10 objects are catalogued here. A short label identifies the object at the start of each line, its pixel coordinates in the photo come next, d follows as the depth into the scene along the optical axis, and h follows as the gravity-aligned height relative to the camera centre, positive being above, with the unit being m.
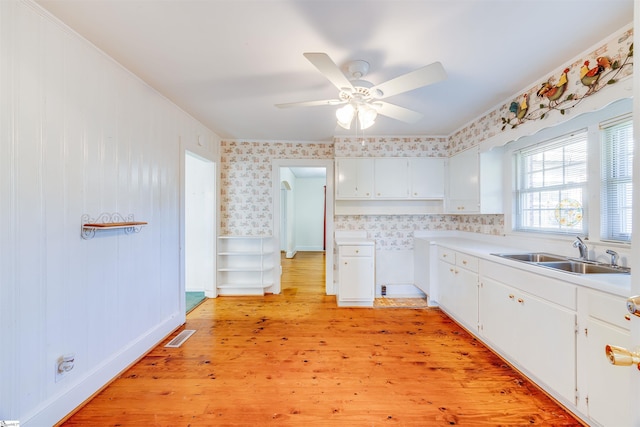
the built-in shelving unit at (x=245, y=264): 3.84 -0.78
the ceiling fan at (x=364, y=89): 1.46 +0.84
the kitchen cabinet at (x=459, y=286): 2.45 -0.78
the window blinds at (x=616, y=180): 1.76 +0.23
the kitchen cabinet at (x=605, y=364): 1.28 -0.80
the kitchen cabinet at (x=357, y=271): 3.34 -0.76
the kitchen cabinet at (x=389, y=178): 3.62 +0.50
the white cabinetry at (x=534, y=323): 1.54 -0.78
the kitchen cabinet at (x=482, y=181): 2.89 +0.37
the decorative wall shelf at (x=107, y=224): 1.69 -0.07
